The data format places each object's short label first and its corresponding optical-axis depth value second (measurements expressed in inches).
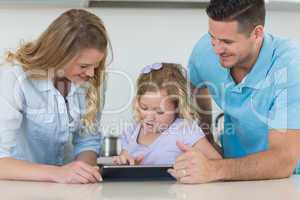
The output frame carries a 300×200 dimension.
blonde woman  94.0
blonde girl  97.7
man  87.4
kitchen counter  75.2
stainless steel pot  107.4
